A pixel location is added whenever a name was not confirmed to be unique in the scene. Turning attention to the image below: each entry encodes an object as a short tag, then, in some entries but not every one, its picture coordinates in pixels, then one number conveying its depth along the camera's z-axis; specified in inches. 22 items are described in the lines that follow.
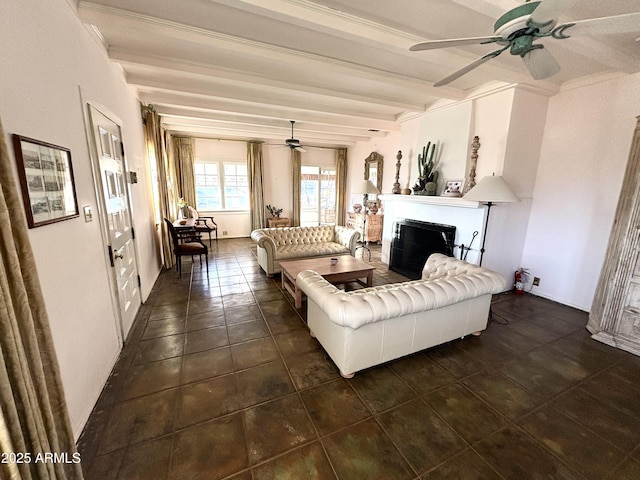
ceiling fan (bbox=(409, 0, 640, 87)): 50.8
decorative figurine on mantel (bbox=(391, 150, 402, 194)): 196.2
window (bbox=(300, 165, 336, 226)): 335.0
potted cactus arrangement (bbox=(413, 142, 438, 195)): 167.8
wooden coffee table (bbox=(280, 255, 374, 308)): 139.1
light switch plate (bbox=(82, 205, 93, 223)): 79.0
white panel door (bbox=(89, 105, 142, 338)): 92.2
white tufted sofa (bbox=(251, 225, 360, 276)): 174.9
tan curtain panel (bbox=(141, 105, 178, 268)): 171.6
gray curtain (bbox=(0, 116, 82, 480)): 33.7
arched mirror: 264.9
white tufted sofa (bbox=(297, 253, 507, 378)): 81.4
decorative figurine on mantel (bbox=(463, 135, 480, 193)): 143.9
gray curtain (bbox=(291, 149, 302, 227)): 315.6
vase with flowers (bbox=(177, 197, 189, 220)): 246.1
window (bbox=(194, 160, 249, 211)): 292.2
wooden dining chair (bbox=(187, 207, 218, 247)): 222.8
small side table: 307.3
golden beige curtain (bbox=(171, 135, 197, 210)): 273.3
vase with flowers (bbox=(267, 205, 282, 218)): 315.3
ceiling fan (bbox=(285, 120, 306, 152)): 231.6
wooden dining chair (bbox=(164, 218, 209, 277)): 174.7
